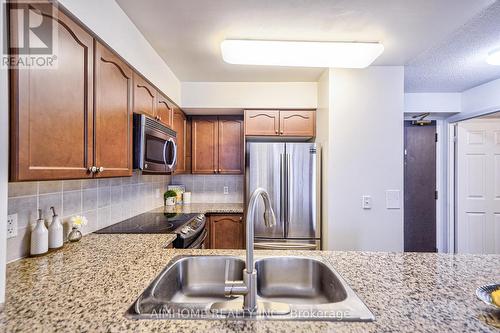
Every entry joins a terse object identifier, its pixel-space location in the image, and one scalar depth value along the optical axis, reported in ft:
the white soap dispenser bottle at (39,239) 4.14
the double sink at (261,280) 3.59
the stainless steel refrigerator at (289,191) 8.45
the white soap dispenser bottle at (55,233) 4.44
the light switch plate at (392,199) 7.87
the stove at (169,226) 5.97
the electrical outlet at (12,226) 3.86
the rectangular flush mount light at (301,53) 6.36
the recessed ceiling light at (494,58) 6.93
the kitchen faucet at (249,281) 2.83
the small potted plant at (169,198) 10.36
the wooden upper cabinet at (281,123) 9.77
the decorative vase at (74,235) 4.89
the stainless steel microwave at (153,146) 5.72
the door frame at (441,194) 11.18
